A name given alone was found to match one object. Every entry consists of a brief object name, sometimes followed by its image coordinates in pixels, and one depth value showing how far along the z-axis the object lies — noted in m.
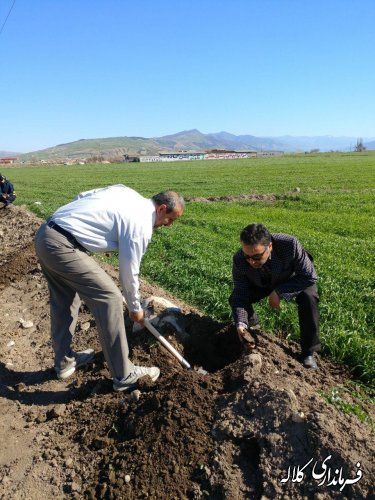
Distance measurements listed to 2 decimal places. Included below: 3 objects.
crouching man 4.34
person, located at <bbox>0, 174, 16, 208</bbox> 15.46
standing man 3.62
